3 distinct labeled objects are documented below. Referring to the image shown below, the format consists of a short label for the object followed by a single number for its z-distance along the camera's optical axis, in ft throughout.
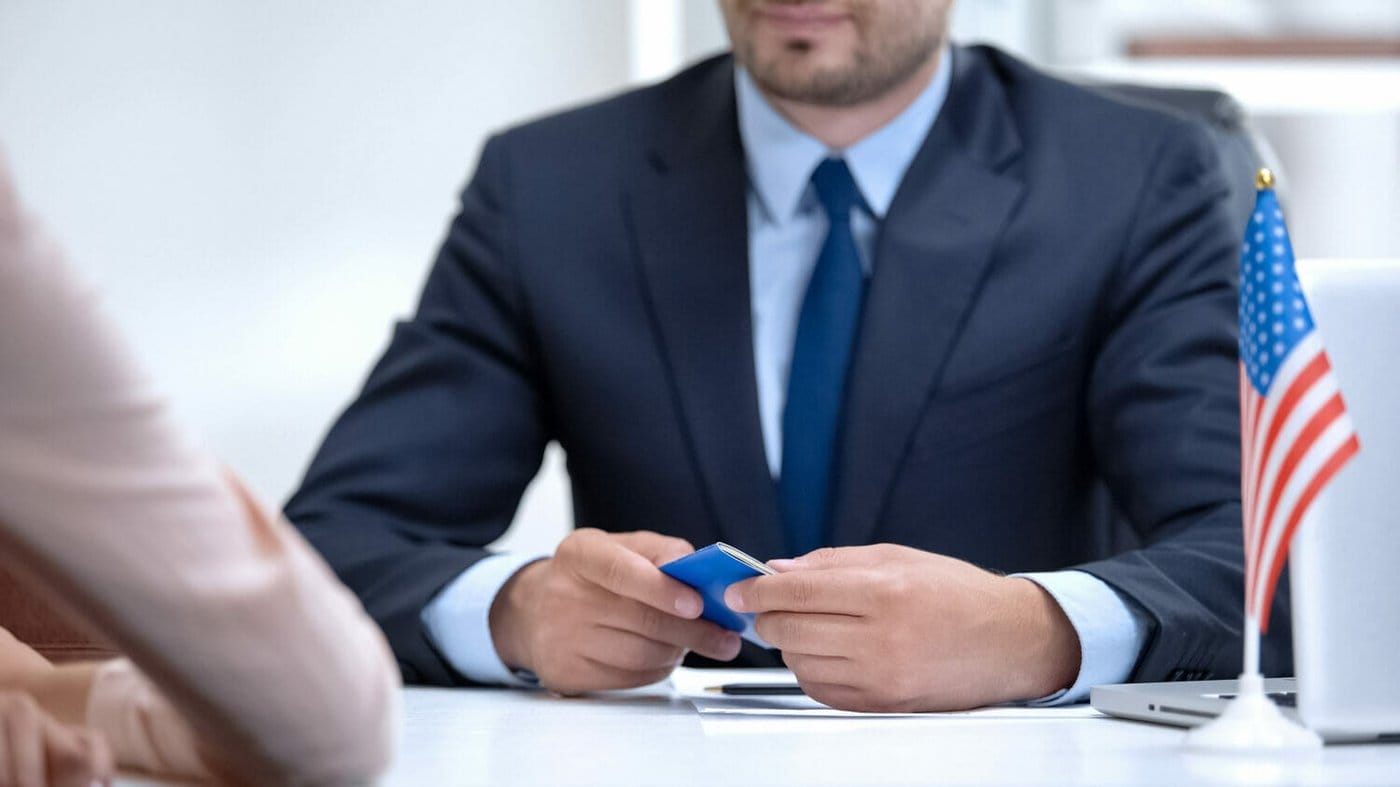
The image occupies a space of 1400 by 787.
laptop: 6.89
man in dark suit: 8.66
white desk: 6.72
